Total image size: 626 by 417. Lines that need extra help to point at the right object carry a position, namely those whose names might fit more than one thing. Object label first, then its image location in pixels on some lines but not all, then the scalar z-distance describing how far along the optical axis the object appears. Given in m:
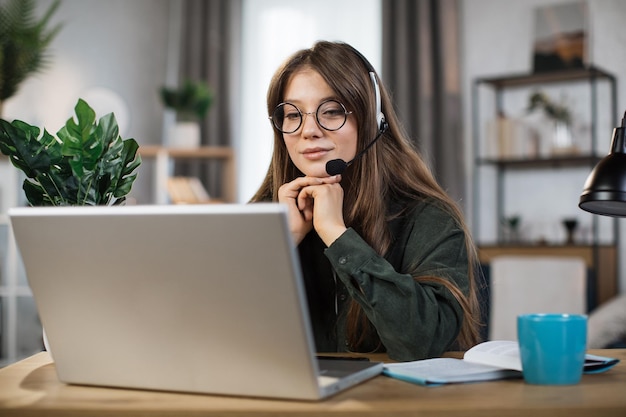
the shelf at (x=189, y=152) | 4.81
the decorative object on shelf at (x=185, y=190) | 4.76
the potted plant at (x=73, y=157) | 1.27
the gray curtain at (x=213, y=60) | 5.16
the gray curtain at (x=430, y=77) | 4.70
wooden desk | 0.92
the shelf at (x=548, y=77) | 4.24
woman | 1.60
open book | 1.08
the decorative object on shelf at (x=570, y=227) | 4.29
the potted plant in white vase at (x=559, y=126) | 4.28
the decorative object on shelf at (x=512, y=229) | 4.48
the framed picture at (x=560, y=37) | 4.46
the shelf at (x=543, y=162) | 4.24
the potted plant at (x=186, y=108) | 4.84
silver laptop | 0.91
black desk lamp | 1.25
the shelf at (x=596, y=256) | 4.16
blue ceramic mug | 1.06
